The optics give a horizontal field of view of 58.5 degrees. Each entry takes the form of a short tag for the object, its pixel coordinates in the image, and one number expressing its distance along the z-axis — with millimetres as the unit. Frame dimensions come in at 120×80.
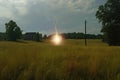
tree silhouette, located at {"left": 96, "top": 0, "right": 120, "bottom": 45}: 22387
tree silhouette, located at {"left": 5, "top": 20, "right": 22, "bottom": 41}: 46990
